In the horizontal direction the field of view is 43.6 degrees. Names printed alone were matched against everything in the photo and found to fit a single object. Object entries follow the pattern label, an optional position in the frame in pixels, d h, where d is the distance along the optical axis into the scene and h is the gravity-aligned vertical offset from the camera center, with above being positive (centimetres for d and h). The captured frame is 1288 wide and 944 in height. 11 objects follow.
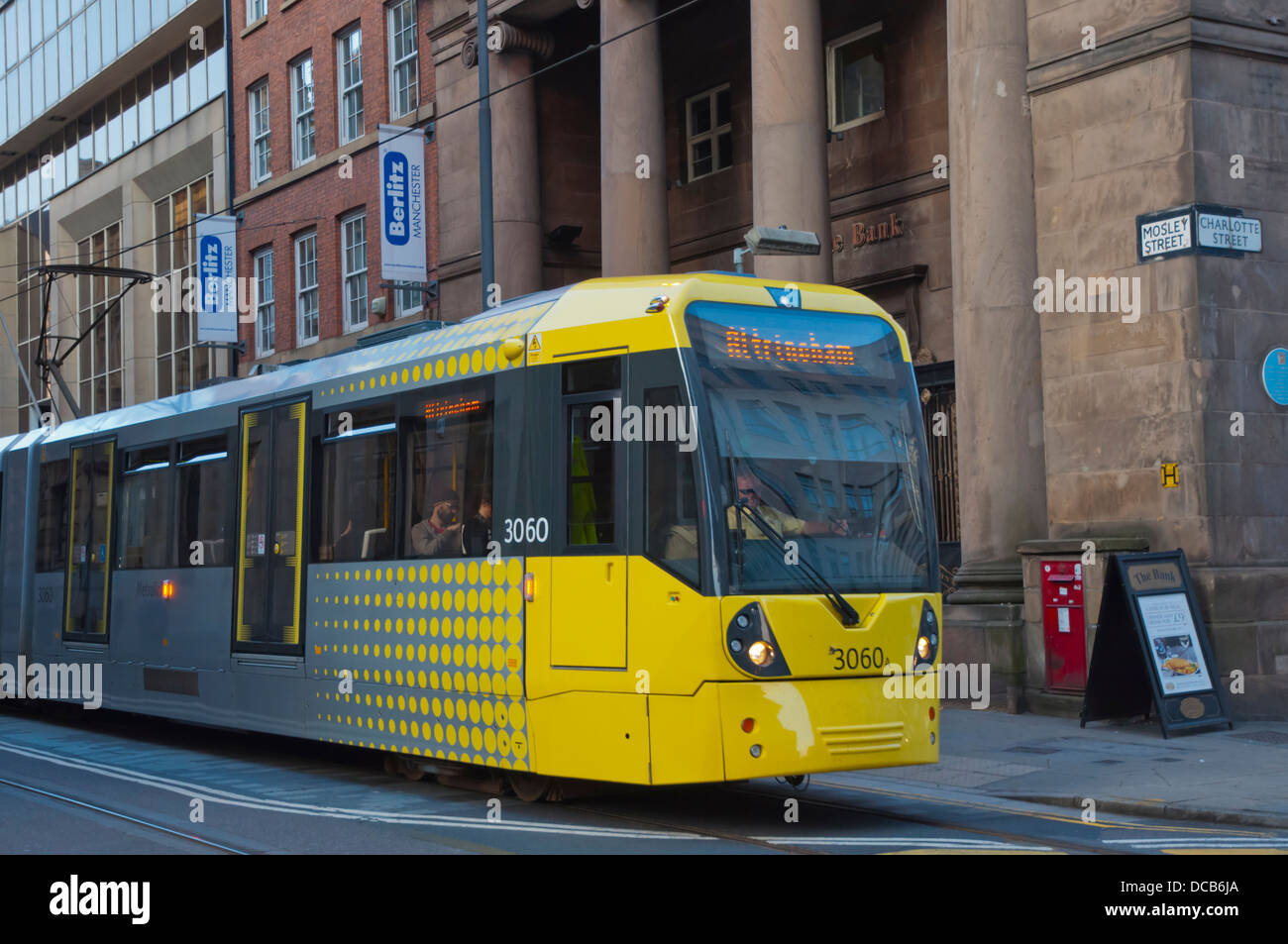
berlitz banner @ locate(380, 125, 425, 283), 2627 +631
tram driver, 952 +36
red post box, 1553 -50
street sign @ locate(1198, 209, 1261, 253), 1493 +319
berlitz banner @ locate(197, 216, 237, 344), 3241 +656
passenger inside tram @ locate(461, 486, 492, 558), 1081 +37
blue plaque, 1519 +186
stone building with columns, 1496 +371
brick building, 2892 +836
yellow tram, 946 +27
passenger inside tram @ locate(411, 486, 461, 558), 1120 +39
